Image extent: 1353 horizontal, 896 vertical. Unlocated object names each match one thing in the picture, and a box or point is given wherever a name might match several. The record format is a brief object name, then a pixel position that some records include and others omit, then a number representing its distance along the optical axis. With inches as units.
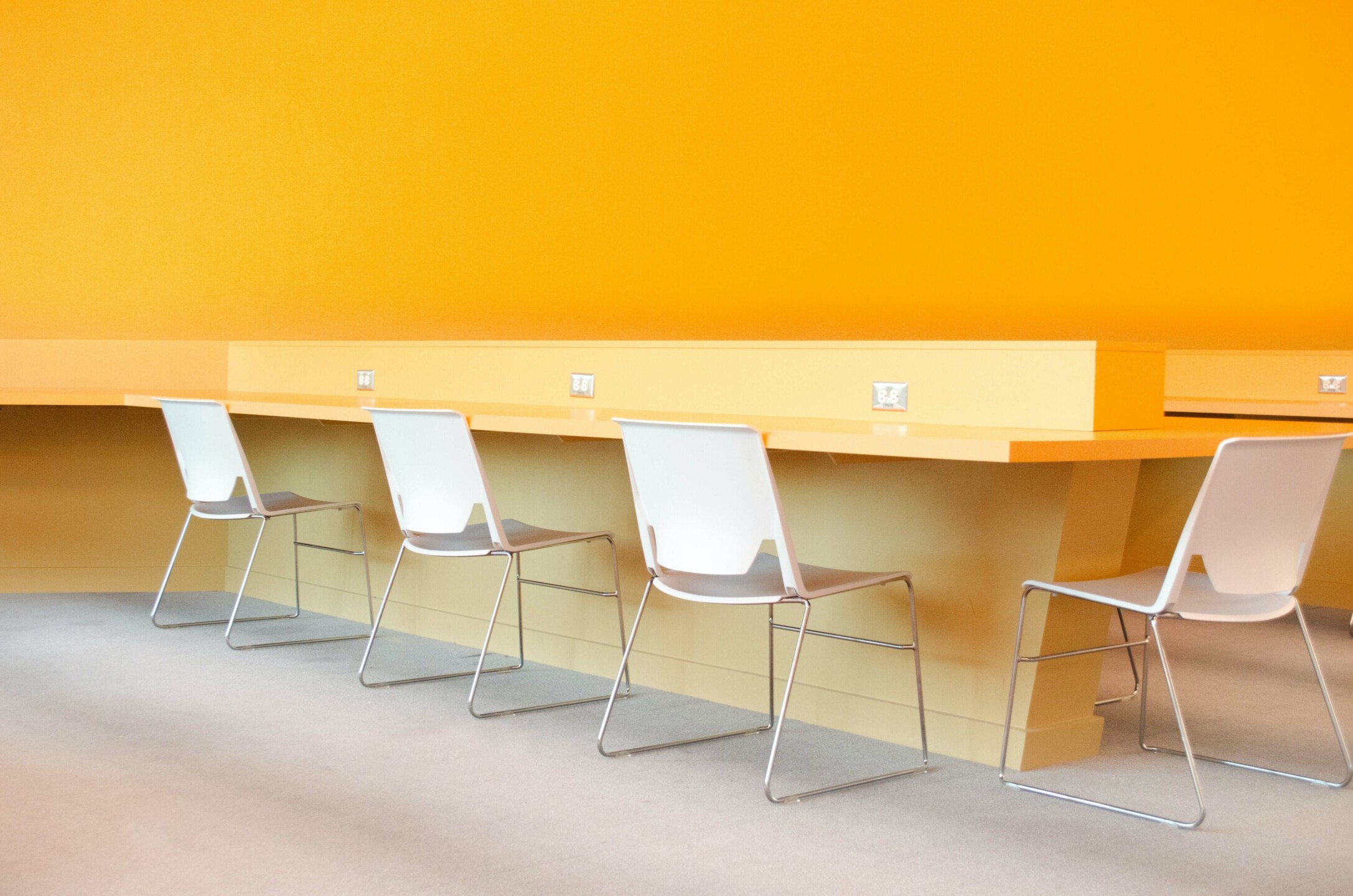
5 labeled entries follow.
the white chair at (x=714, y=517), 89.0
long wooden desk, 99.7
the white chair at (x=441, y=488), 112.1
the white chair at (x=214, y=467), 136.6
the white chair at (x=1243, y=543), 86.2
